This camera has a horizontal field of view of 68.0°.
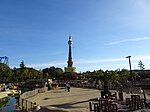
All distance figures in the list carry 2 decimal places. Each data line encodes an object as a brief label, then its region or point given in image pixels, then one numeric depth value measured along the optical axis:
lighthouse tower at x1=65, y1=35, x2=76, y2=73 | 53.46
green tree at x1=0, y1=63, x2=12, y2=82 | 51.88
